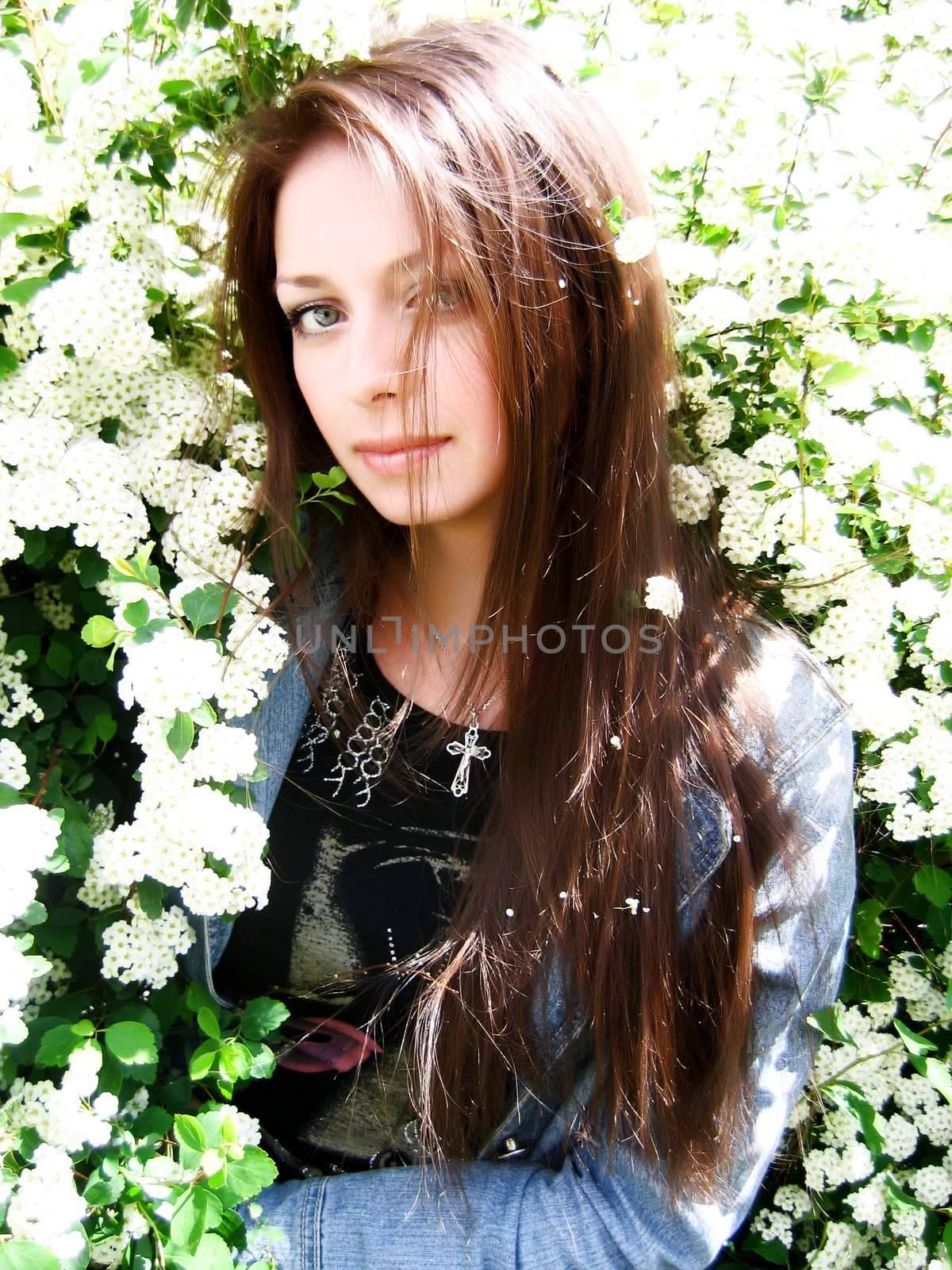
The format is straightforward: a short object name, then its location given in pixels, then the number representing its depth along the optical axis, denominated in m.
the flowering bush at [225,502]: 1.02
